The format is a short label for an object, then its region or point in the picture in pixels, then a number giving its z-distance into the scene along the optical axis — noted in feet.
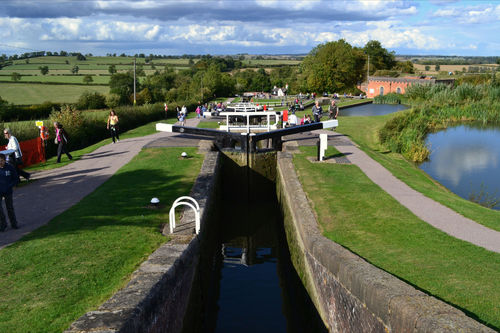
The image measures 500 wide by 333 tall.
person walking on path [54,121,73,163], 51.37
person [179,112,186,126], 92.60
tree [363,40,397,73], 315.99
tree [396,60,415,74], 331.16
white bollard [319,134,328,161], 49.55
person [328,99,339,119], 71.67
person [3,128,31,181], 41.51
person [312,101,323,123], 77.87
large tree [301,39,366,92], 249.34
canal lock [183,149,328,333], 28.99
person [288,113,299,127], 77.66
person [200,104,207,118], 120.06
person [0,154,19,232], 26.94
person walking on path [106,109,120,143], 65.05
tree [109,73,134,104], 221.46
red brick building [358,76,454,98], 227.40
